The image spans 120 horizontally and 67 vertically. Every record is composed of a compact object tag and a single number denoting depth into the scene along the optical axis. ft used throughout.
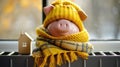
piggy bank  3.82
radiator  3.96
